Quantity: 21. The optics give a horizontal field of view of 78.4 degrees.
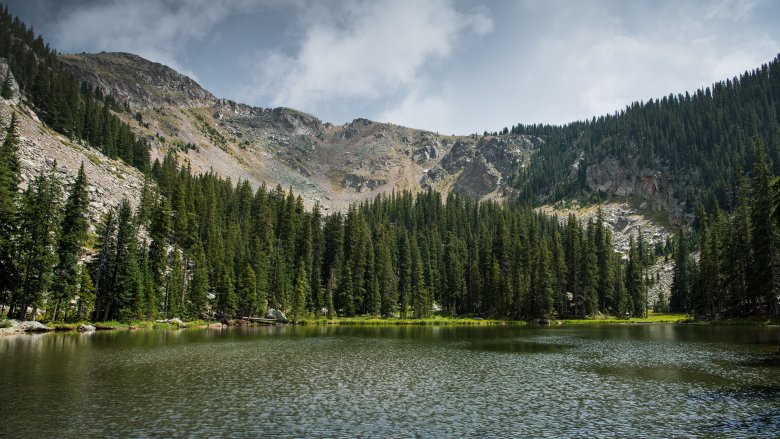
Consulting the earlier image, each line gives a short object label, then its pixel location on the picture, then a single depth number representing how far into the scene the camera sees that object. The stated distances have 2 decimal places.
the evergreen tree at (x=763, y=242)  74.56
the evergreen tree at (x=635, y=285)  126.12
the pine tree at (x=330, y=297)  115.00
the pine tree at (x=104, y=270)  77.32
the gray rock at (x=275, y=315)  109.12
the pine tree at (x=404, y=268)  127.31
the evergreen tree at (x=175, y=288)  90.00
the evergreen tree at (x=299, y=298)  109.25
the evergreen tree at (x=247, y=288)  102.81
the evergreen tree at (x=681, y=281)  139.48
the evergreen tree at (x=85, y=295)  71.19
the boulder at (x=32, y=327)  61.03
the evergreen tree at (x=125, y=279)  77.75
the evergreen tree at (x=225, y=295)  98.62
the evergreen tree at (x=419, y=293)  117.38
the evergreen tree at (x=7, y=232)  60.28
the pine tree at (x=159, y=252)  88.31
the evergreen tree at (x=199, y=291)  93.81
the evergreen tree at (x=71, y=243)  68.44
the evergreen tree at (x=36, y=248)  64.12
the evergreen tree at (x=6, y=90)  119.19
